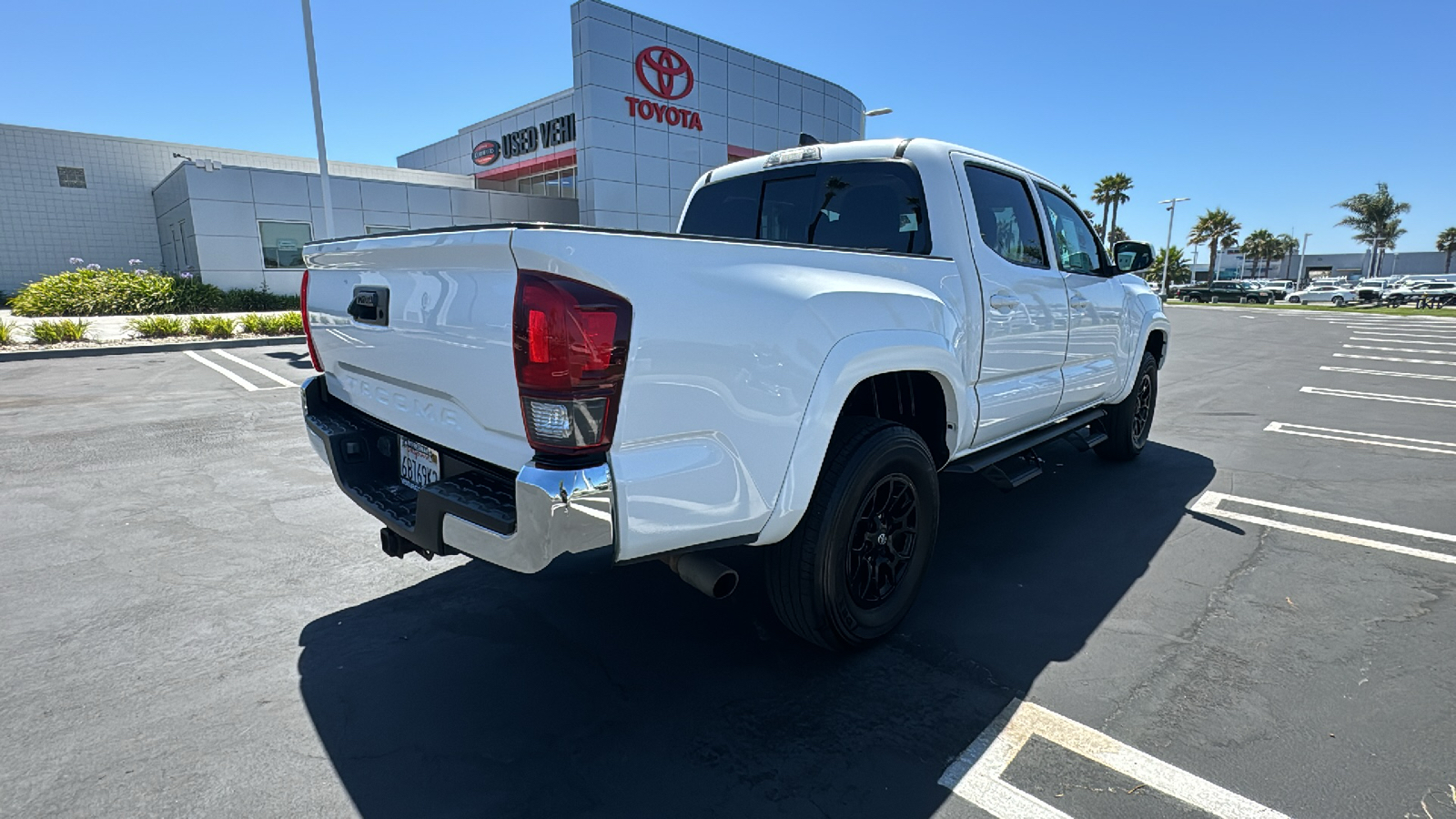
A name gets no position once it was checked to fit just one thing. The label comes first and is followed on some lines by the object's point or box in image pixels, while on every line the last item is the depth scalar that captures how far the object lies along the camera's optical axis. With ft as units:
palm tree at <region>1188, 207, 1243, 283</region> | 225.15
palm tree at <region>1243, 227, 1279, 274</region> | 271.08
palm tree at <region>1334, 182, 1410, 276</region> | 209.67
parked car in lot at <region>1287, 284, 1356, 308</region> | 139.44
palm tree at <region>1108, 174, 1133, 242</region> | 216.54
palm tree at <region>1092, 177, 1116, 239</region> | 219.82
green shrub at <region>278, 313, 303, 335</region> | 48.15
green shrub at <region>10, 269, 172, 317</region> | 55.72
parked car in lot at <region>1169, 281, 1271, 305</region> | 154.92
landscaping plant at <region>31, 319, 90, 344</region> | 39.50
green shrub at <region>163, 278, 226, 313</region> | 60.44
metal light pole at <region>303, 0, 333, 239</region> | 41.86
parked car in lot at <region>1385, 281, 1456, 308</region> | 126.40
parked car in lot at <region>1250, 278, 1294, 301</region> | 166.40
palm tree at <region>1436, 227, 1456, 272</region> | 232.32
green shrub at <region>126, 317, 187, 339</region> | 43.96
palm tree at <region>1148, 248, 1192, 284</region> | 236.43
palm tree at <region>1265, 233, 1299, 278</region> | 294.95
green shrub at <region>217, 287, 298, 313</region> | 63.00
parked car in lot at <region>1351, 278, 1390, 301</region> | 141.08
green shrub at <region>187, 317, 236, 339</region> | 45.62
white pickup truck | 6.11
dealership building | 67.36
